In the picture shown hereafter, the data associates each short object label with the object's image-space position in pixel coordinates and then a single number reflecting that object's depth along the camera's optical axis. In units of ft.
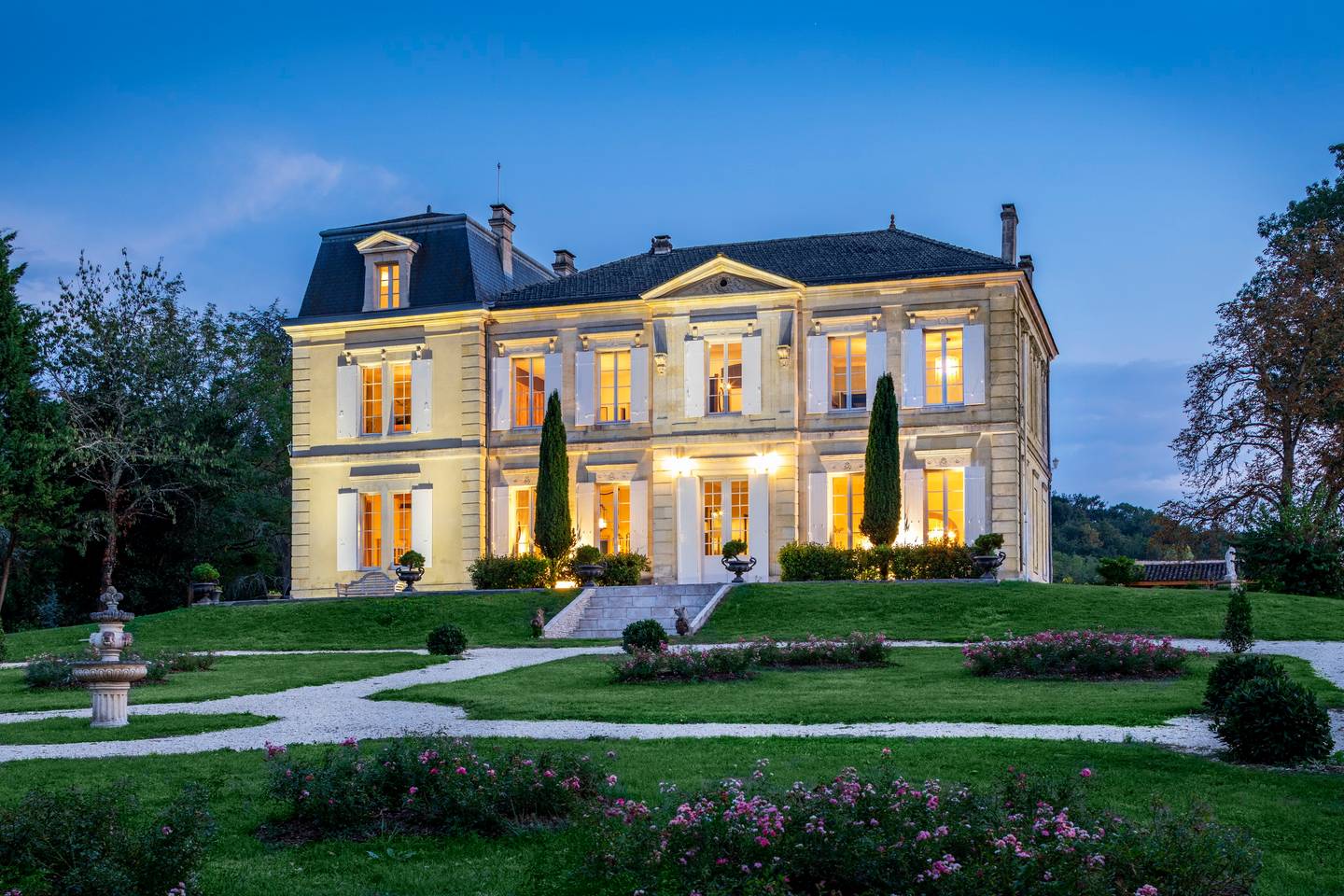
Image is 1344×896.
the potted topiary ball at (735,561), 86.74
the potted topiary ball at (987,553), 83.97
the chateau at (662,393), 96.07
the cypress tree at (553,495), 97.09
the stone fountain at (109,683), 41.29
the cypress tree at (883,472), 90.94
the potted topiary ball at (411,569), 94.48
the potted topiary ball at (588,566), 90.17
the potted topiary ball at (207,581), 96.32
